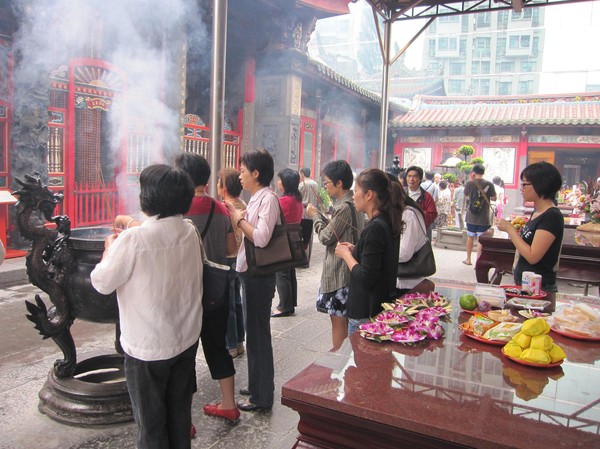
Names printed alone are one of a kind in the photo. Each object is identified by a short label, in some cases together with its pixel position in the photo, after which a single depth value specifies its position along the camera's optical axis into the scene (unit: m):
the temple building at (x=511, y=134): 16.44
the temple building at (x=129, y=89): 6.26
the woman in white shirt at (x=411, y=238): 3.06
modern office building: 47.22
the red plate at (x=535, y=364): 1.79
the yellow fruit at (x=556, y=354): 1.82
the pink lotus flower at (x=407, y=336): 1.98
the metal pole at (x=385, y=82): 6.08
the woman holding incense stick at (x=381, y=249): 2.39
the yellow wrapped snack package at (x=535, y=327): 1.85
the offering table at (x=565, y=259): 4.56
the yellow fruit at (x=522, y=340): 1.87
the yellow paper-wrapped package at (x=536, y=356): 1.79
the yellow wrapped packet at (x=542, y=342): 1.82
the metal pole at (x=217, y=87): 3.04
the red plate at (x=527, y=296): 2.69
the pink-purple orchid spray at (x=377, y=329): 2.02
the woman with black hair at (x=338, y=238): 3.13
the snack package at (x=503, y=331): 2.00
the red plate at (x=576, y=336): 2.11
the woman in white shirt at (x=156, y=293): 1.85
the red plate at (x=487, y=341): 1.99
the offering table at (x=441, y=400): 1.37
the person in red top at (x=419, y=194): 5.68
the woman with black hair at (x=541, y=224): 2.83
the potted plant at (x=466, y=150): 13.42
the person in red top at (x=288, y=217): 4.39
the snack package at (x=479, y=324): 2.08
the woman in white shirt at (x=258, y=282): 2.70
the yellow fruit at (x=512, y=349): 1.84
